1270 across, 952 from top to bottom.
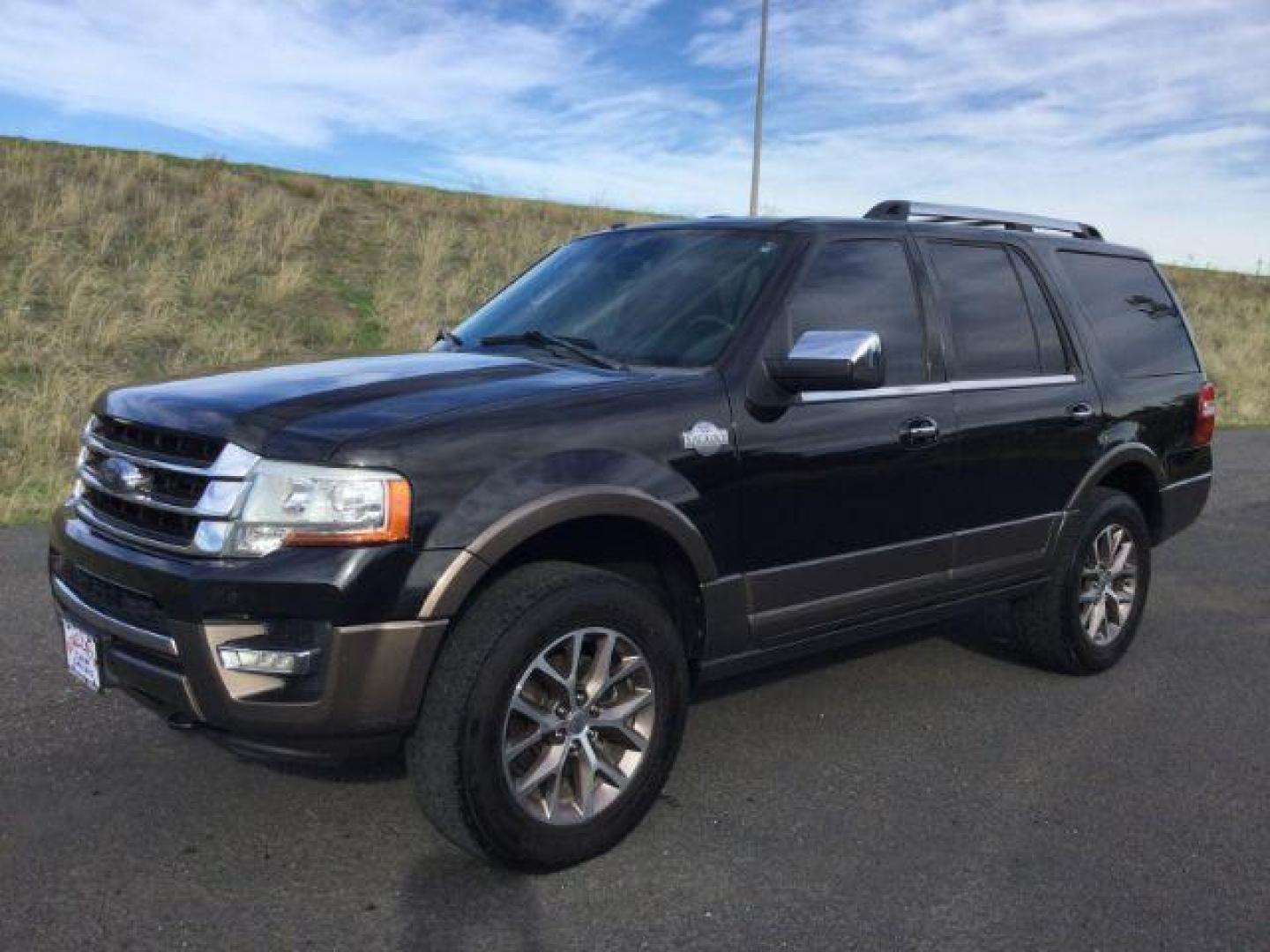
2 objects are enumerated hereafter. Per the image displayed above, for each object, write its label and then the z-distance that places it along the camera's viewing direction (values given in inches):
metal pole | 791.1
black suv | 116.0
